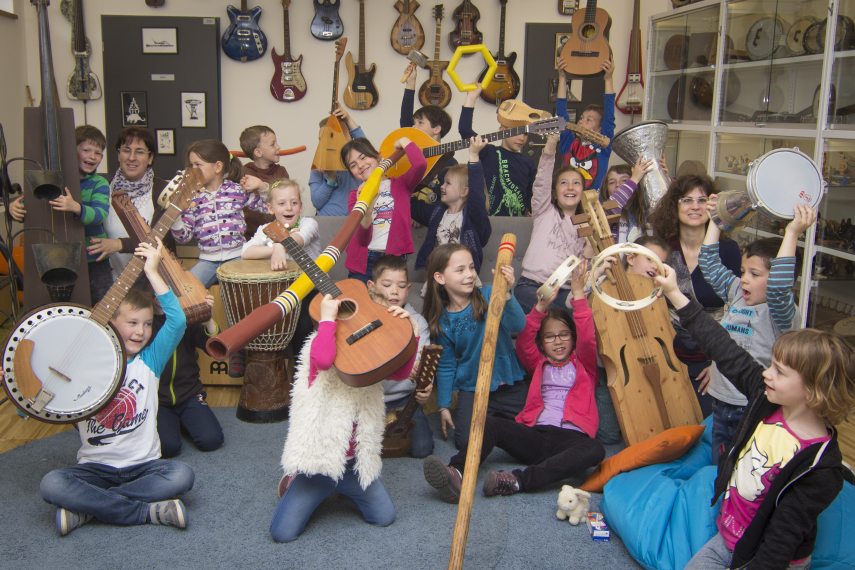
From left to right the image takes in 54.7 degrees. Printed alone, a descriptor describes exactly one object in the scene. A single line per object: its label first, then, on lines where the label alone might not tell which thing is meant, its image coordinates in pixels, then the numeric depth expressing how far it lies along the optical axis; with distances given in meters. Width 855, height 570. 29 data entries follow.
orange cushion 3.23
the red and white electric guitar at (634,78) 7.36
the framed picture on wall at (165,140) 7.41
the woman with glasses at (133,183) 4.45
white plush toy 3.10
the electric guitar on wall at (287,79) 7.39
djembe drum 4.08
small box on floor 2.99
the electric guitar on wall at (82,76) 7.14
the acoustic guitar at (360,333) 2.77
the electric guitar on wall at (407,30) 7.37
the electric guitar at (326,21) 7.33
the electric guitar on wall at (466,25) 7.32
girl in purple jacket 4.46
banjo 2.84
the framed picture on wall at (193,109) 7.38
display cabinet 4.75
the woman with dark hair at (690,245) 3.88
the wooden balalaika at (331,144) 5.37
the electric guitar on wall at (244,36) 7.26
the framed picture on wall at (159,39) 7.29
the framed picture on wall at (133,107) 7.34
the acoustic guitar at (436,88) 7.33
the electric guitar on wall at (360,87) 7.39
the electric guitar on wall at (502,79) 7.38
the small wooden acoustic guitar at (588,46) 5.59
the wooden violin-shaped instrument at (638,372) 3.59
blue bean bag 2.55
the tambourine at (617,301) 2.61
